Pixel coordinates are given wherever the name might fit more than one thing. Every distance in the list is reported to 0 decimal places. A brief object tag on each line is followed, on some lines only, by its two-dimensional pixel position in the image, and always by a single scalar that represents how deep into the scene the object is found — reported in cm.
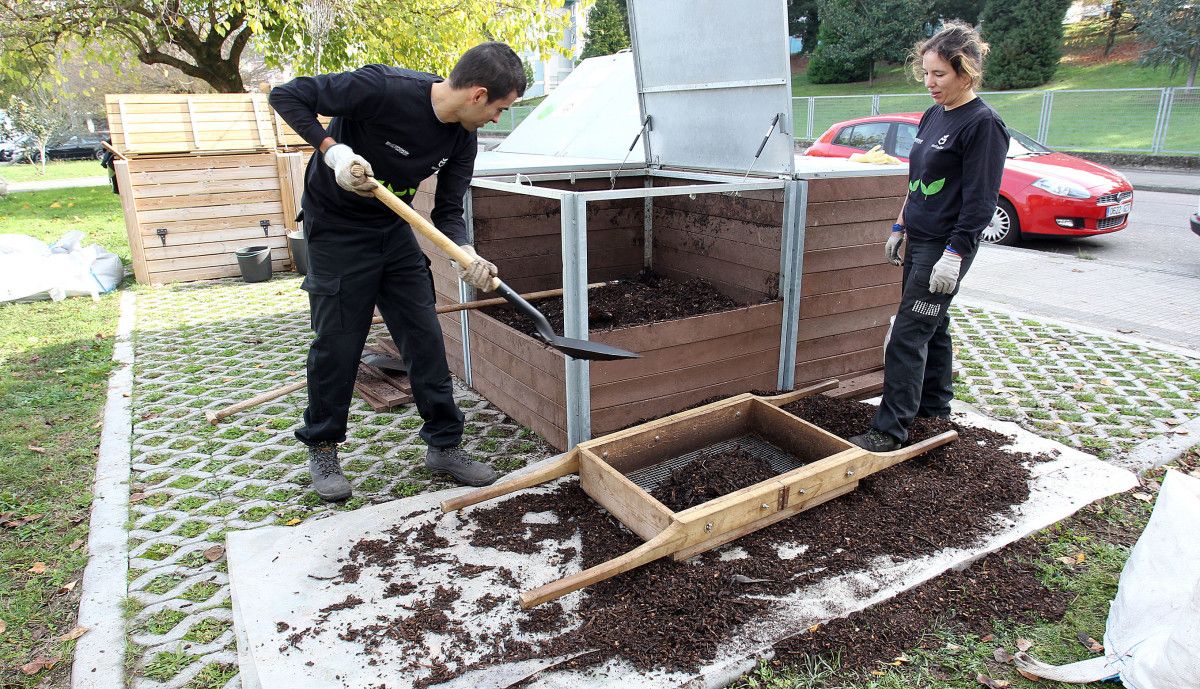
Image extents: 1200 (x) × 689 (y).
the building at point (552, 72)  4197
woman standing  308
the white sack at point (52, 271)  692
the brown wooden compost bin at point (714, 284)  376
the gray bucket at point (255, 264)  778
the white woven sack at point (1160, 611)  201
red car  857
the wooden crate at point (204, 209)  763
